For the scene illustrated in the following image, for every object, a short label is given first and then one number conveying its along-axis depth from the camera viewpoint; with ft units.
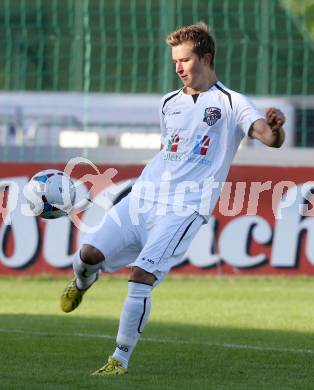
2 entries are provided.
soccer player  54.24
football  58.44
